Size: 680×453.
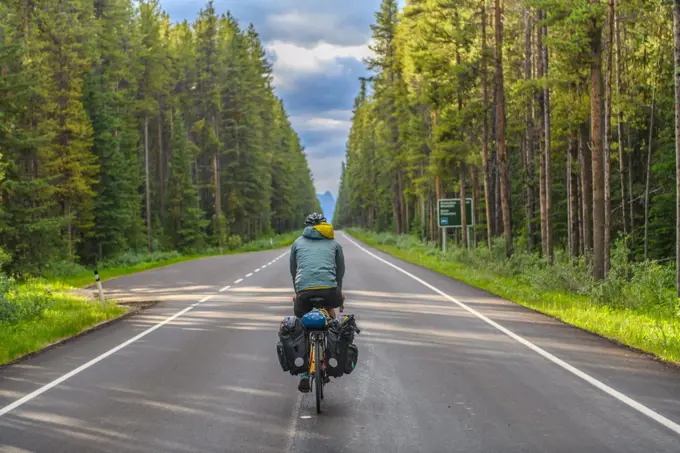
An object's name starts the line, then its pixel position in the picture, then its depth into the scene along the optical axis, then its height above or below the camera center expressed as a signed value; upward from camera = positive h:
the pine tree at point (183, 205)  52.22 +1.28
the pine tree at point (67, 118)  35.72 +5.65
